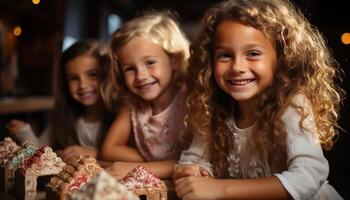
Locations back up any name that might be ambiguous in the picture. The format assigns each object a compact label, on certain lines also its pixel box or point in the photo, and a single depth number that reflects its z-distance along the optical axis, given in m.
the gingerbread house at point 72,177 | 0.75
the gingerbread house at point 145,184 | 0.78
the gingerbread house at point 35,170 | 0.85
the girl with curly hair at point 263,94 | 0.96
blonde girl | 1.32
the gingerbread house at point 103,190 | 0.59
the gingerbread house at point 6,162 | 0.97
